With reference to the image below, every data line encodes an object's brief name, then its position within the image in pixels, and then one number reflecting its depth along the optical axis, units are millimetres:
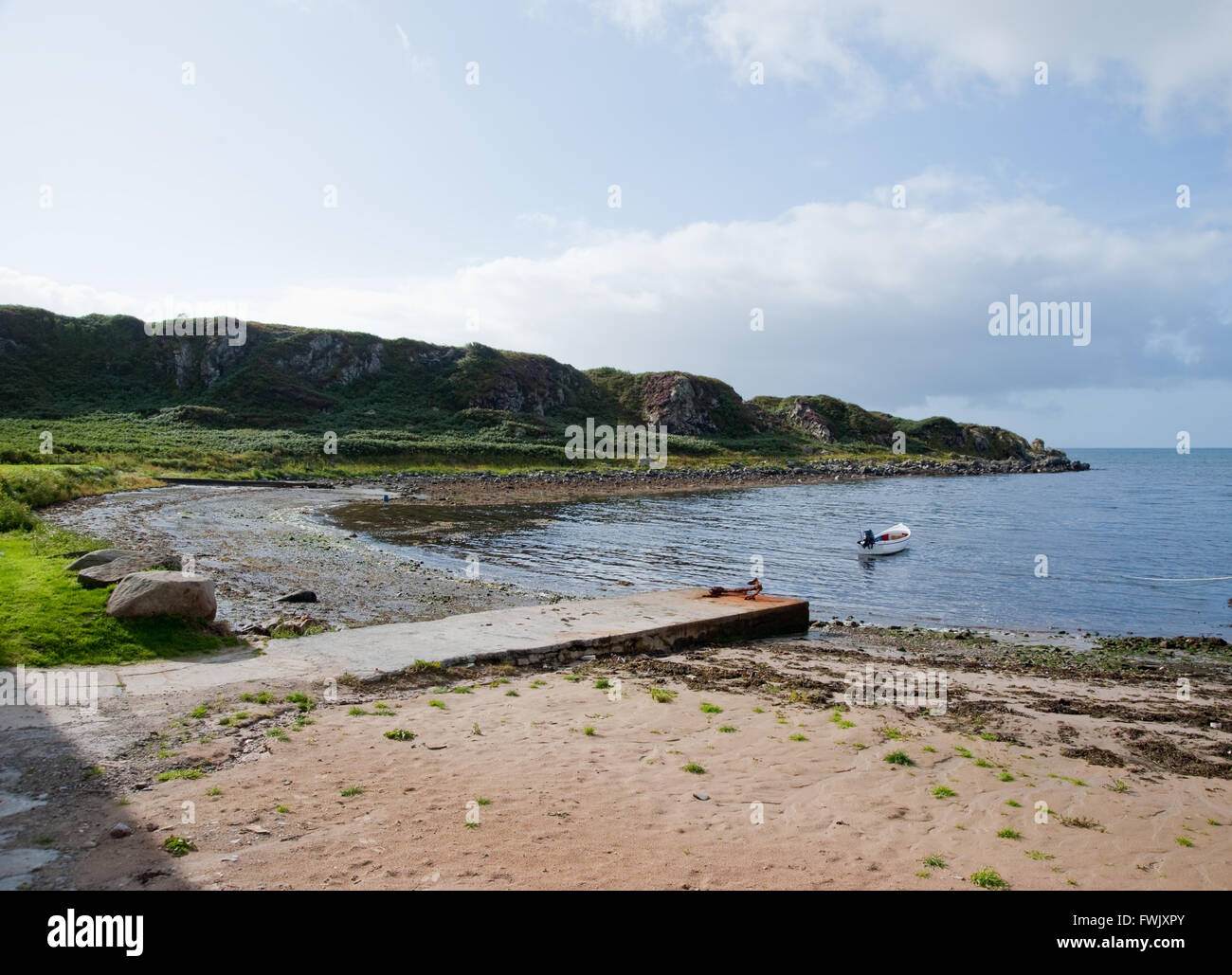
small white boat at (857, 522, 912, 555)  31500
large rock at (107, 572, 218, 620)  12055
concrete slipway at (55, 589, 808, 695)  11086
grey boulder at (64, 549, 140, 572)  13875
